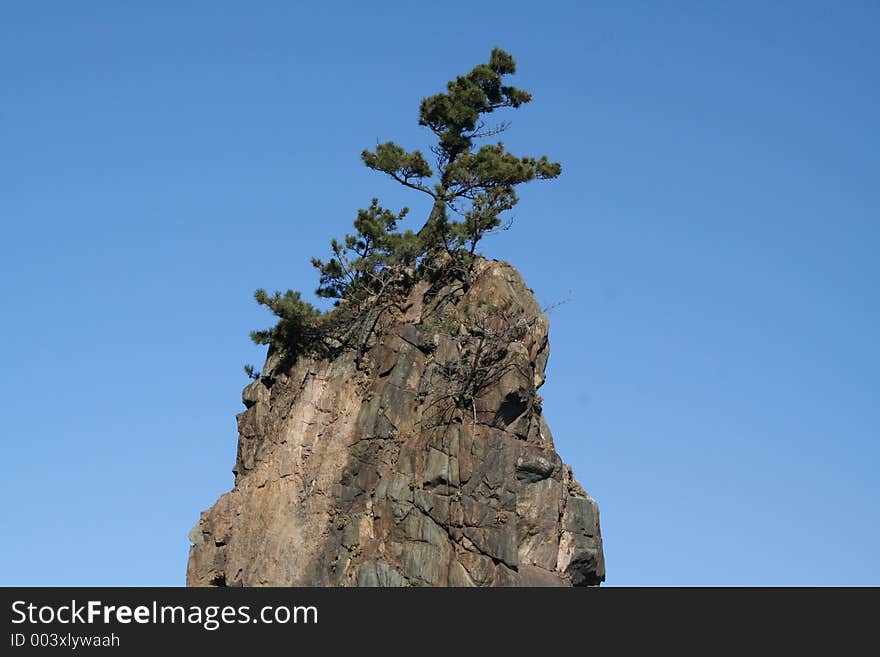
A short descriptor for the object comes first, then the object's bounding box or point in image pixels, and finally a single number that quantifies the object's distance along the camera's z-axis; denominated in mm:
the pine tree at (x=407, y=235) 62906
